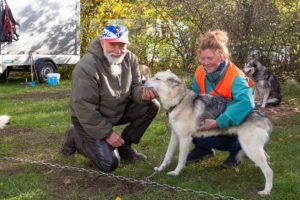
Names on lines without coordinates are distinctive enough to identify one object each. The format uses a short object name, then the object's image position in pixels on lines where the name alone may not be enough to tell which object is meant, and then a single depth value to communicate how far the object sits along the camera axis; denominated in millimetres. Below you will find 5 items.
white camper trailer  12242
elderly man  4215
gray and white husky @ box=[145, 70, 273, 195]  4281
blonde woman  4043
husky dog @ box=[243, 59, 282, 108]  8789
